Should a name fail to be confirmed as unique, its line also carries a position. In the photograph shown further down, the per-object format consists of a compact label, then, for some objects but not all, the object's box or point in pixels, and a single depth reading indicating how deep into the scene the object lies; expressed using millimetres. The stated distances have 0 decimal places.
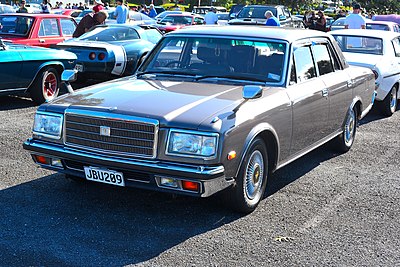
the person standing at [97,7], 14794
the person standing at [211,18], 22000
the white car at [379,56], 9992
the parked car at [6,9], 28445
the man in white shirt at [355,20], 13859
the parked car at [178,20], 23453
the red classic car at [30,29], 11906
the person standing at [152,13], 28450
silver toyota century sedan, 4539
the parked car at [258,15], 20453
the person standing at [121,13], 15342
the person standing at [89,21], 13418
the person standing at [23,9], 18509
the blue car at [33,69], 9016
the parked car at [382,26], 15078
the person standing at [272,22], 13491
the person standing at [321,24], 17297
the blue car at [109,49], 11062
